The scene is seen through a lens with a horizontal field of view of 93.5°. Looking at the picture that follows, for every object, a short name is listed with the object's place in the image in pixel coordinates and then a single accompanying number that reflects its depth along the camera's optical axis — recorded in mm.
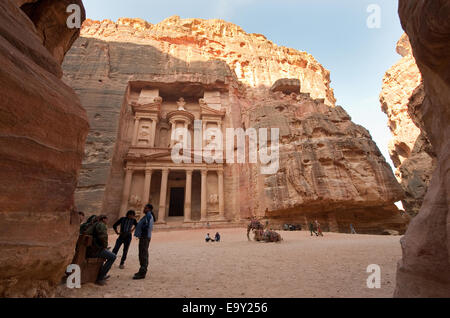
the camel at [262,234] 9297
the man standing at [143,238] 3775
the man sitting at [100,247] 3301
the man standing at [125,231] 4570
